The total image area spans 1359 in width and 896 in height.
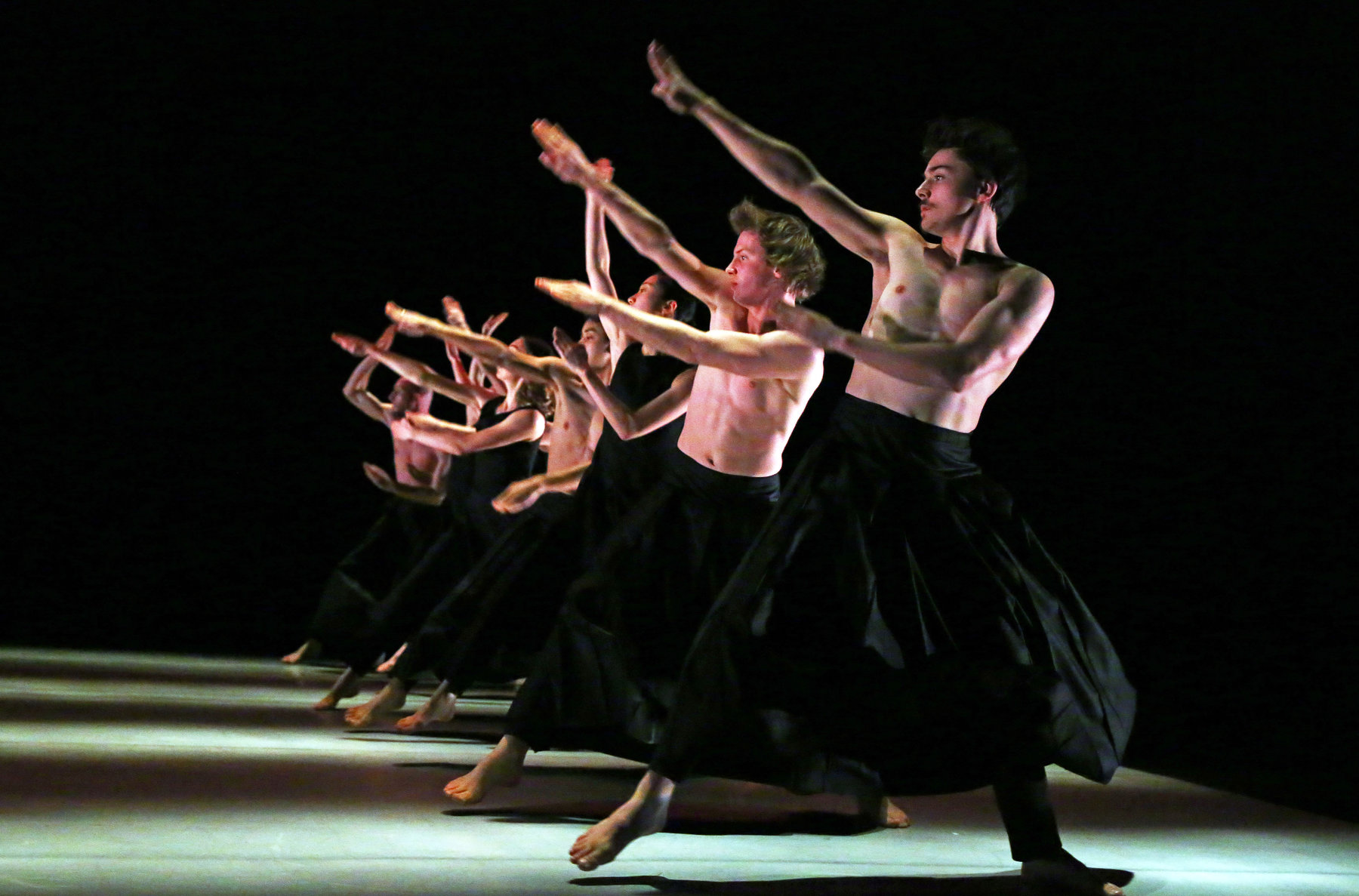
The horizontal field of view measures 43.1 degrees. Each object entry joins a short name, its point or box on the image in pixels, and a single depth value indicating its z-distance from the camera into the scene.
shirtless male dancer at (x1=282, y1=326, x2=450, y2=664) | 6.86
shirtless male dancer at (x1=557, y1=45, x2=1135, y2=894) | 2.59
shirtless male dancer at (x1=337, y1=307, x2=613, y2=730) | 4.99
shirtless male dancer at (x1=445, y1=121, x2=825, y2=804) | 3.43
